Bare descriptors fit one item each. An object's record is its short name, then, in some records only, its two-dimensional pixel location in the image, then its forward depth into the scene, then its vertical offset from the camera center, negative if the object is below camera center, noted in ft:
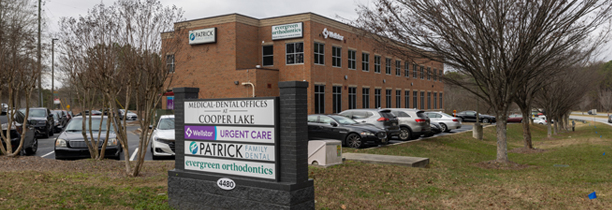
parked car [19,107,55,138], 72.56 -1.67
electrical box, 33.96 -3.32
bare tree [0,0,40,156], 37.60 +3.00
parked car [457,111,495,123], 150.45 -3.52
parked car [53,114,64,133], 88.79 -2.87
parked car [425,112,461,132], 88.28 -2.93
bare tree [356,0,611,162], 39.01 +6.51
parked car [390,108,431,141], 66.85 -2.47
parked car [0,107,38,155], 42.47 -2.31
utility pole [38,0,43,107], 91.09 +3.54
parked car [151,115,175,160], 42.22 -3.13
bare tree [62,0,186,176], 29.27 +3.85
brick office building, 98.32 +11.54
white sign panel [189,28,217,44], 100.13 +16.14
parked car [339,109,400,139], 59.31 -1.46
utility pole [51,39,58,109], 102.86 +10.20
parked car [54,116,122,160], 40.34 -3.27
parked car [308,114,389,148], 51.65 -2.68
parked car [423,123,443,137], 79.00 -3.69
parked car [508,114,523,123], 166.81 -4.30
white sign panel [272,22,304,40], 98.69 +16.80
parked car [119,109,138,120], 160.70 -2.42
